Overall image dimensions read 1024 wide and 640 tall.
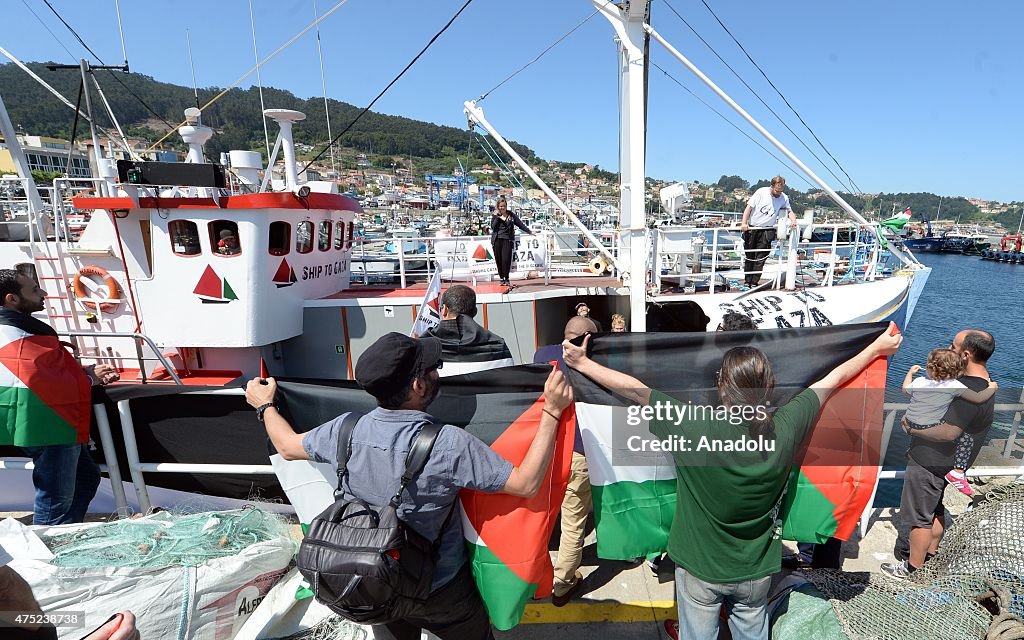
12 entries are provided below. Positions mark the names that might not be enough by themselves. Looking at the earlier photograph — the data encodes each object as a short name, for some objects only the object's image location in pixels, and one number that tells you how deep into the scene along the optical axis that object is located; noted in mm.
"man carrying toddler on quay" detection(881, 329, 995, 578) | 3076
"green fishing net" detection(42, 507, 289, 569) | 2783
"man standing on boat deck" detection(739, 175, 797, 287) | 8703
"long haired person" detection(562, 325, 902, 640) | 1954
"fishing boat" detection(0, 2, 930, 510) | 6672
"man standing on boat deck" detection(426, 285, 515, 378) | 3512
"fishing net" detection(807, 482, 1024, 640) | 2467
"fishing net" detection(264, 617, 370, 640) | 2809
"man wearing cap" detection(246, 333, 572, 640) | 1847
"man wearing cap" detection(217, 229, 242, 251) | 6875
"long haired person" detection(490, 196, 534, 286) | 8570
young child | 3068
